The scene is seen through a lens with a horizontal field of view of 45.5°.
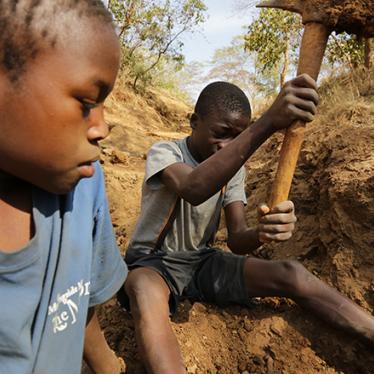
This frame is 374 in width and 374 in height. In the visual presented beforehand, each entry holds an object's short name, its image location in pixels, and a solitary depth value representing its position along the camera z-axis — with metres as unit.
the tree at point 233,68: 24.84
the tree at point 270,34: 10.58
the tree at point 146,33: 11.98
